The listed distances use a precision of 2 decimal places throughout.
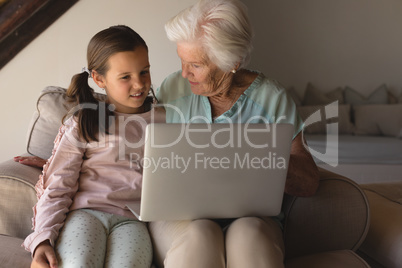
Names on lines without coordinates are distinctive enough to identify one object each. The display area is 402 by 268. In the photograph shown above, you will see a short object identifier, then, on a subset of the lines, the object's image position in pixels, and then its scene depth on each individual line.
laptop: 1.07
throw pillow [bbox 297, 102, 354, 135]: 4.52
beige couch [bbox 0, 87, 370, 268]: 1.48
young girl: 1.34
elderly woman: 1.16
